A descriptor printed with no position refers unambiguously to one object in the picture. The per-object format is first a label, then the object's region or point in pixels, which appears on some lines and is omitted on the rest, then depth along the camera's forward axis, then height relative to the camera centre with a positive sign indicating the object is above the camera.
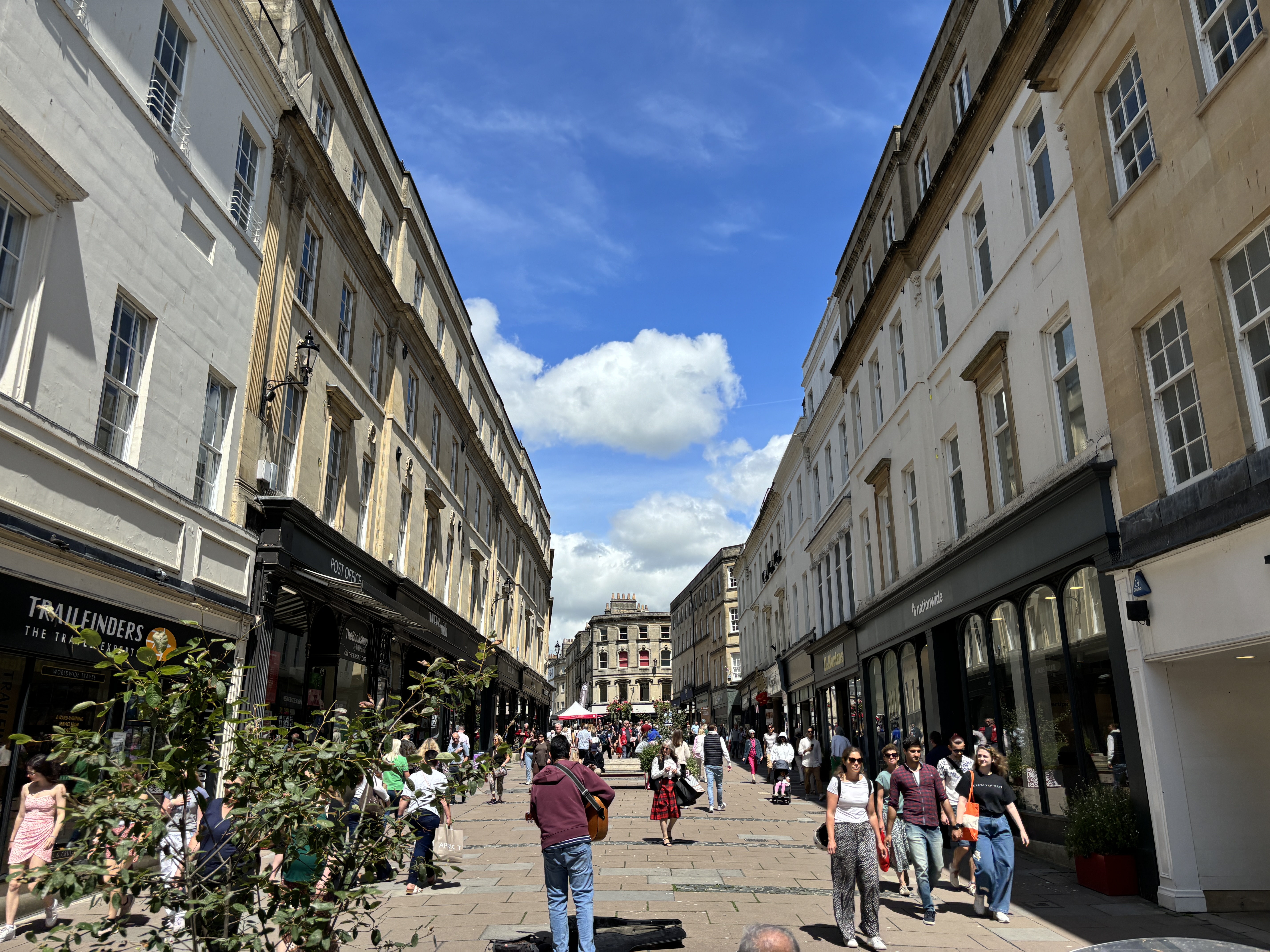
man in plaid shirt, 9.39 -0.62
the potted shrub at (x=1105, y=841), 9.74 -0.97
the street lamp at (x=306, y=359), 16.30 +6.96
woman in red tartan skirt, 13.97 -0.70
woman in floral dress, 7.99 -0.64
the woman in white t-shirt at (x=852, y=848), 7.94 -0.86
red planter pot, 9.73 -1.31
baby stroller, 22.09 -0.81
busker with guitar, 6.94 -0.64
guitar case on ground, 7.20 -1.49
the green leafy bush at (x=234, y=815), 3.44 -0.27
